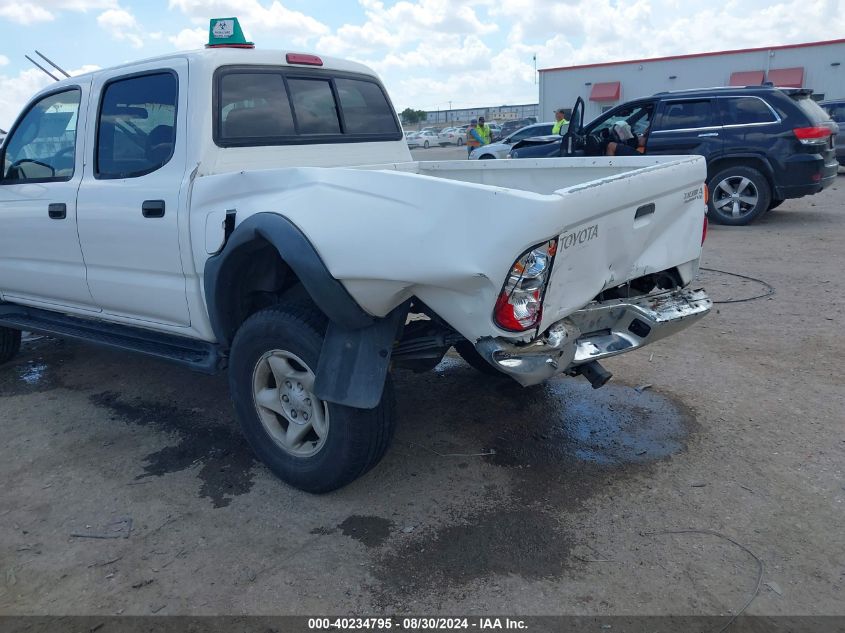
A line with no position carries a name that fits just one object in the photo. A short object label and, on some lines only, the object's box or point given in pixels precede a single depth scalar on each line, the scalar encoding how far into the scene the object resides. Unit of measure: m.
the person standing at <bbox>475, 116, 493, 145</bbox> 19.34
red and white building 27.88
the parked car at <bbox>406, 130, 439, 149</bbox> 44.78
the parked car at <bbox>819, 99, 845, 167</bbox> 14.57
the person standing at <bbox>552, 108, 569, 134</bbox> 16.11
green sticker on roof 4.09
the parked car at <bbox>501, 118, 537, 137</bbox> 36.64
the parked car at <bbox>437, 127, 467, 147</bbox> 46.31
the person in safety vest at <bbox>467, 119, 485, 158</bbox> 19.58
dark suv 9.28
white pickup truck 2.71
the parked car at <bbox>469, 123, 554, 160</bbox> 19.08
